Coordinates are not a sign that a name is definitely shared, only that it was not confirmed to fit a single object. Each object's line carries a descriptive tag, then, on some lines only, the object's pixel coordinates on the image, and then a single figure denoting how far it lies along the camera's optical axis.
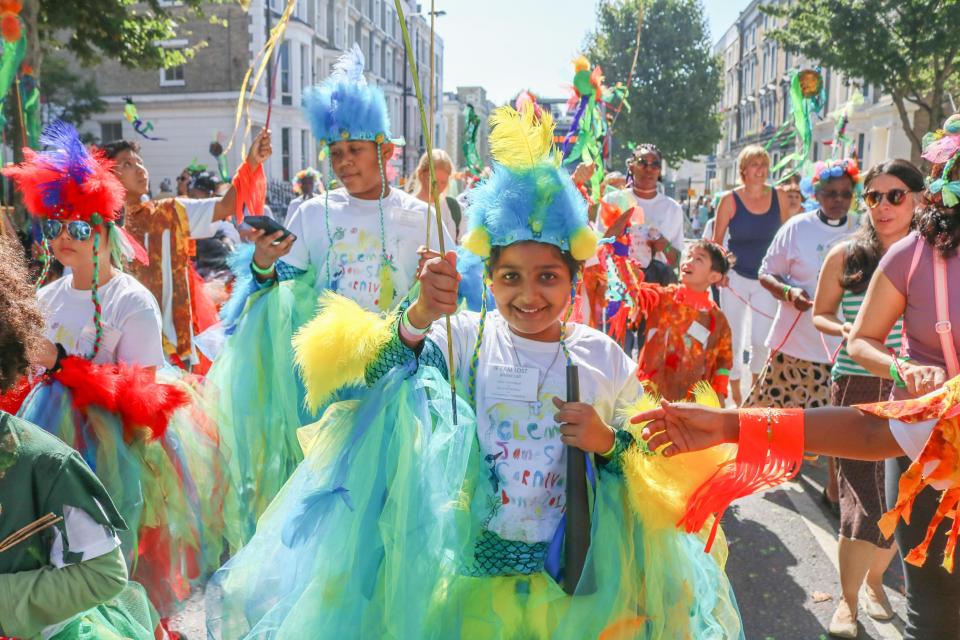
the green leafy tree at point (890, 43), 19.23
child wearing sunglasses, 3.03
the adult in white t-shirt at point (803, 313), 5.36
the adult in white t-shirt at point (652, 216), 7.28
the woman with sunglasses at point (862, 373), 3.66
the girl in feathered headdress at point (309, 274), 4.00
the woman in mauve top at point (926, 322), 2.74
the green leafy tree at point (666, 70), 40.78
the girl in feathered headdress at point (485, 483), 2.25
